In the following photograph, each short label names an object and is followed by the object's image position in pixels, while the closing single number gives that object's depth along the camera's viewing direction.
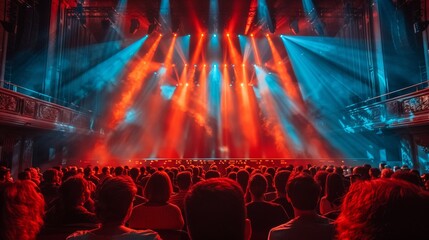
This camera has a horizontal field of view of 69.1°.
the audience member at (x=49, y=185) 5.06
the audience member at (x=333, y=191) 3.78
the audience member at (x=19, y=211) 1.40
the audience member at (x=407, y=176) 3.49
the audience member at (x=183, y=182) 4.41
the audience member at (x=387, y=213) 1.04
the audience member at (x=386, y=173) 5.00
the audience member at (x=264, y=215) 3.12
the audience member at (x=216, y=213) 1.40
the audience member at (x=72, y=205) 2.94
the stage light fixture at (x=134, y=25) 16.27
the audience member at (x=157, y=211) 3.27
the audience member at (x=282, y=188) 4.01
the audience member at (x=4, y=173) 5.63
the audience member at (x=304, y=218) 2.07
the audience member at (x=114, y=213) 1.88
